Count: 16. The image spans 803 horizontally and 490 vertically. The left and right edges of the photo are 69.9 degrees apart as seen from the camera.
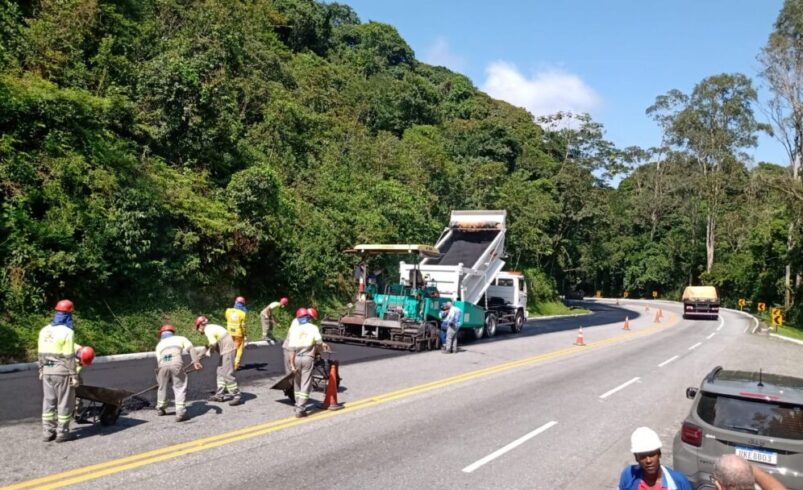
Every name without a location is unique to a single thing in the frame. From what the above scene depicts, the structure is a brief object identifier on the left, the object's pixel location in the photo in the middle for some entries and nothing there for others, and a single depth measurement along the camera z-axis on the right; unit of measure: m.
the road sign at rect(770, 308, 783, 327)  33.16
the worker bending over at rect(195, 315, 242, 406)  10.02
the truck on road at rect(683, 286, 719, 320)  41.16
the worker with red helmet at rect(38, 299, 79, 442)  7.44
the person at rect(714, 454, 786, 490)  3.49
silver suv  5.57
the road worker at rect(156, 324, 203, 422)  8.68
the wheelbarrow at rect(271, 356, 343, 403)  9.80
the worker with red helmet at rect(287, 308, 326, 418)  9.41
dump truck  17.97
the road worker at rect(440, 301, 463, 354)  17.67
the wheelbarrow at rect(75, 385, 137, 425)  7.95
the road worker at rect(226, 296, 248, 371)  12.01
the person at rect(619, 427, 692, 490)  4.08
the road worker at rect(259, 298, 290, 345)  17.27
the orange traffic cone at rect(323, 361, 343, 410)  9.88
